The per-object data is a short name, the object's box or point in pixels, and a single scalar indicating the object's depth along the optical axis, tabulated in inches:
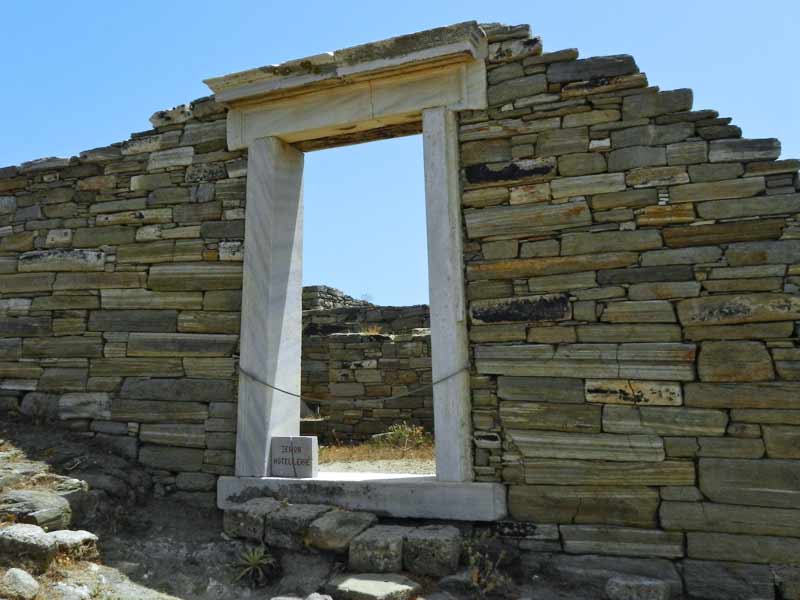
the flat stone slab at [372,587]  129.9
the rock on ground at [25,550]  134.6
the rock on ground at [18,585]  121.6
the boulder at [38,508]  148.7
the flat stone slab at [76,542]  143.9
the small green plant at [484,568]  138.3
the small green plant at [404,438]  298.4
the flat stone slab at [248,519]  159.2
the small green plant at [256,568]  148.0
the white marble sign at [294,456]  178.1
